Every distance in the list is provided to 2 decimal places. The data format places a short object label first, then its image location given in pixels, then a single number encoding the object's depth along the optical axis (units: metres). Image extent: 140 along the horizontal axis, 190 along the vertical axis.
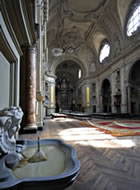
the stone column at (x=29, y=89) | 5.14
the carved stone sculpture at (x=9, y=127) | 1.29
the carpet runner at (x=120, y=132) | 4.70
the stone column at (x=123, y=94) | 14.65
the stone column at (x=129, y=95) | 14.09
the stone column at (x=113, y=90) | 17.00
